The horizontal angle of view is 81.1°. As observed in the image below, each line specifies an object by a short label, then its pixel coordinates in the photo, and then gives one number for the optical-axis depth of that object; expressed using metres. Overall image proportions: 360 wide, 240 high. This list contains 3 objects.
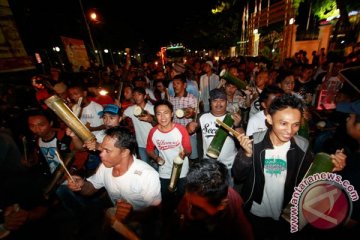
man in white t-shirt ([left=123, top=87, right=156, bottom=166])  4.81
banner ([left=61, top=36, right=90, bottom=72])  13.35
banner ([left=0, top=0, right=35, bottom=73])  6.01
